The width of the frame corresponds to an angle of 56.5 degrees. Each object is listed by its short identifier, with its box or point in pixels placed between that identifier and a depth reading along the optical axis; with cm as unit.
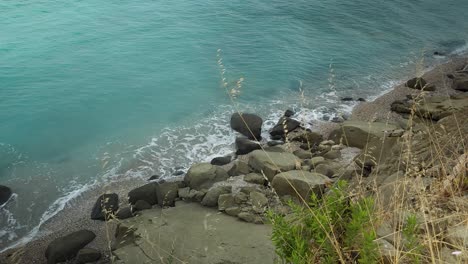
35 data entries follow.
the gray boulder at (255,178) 937
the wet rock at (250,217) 734
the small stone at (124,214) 877
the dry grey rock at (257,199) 801
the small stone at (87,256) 751
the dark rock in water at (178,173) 1081
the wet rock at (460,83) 1511
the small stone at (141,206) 894
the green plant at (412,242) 290
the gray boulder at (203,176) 942
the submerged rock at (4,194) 967
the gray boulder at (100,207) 905
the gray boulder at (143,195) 916
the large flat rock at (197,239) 612
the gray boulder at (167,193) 892
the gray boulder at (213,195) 848
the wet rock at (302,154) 1071
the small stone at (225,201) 814
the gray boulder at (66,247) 771
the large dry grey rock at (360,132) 1108
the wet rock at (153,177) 1062
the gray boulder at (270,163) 948
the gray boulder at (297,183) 757
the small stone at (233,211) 780
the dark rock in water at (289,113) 1364
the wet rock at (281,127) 1259
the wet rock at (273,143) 1190
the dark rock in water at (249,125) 1252
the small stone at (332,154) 1048
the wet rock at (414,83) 1529
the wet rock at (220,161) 1105
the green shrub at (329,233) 298
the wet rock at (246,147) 1157
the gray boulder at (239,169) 1003
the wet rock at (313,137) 1180
